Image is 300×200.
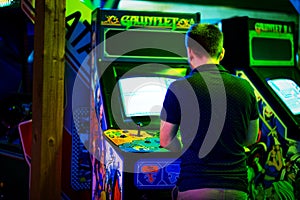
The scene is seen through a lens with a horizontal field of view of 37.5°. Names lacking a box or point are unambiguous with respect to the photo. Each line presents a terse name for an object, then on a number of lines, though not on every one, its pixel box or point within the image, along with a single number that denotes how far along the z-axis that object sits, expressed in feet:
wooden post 10.24
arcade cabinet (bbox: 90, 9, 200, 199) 9.81
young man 6.93
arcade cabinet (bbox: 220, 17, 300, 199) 11.76
